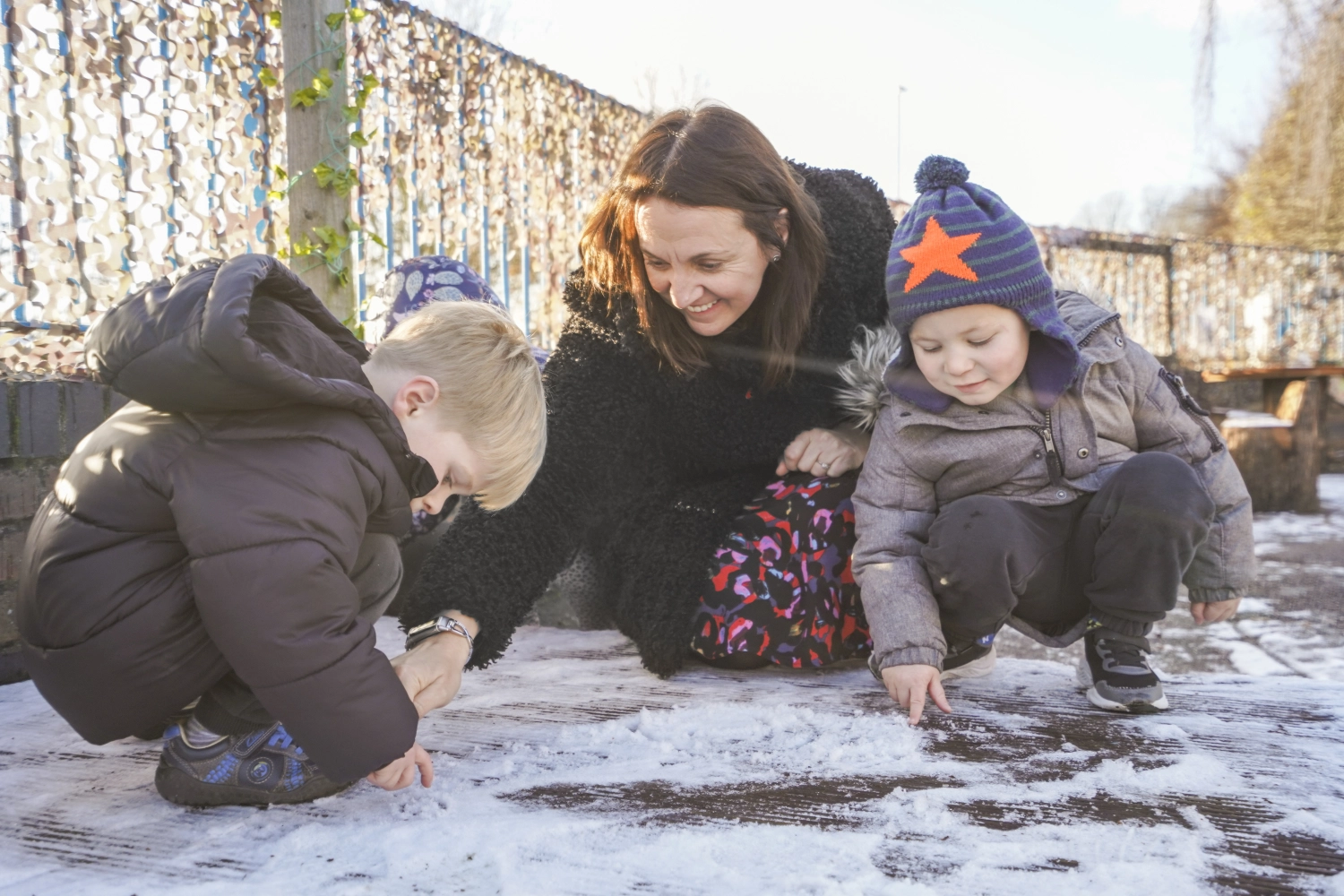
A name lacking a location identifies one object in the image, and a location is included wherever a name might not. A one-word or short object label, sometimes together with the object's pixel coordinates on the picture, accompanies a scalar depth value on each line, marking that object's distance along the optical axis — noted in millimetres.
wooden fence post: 3064
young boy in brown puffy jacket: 1187
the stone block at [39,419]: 2051
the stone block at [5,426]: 2010
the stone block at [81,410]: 2150
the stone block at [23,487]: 2012
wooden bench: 5887
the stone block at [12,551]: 2002
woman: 1911
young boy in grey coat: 1744
